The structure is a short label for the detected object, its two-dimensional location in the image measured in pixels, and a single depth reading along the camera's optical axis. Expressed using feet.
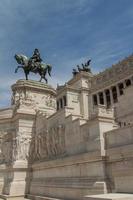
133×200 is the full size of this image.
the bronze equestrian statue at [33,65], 96.17
